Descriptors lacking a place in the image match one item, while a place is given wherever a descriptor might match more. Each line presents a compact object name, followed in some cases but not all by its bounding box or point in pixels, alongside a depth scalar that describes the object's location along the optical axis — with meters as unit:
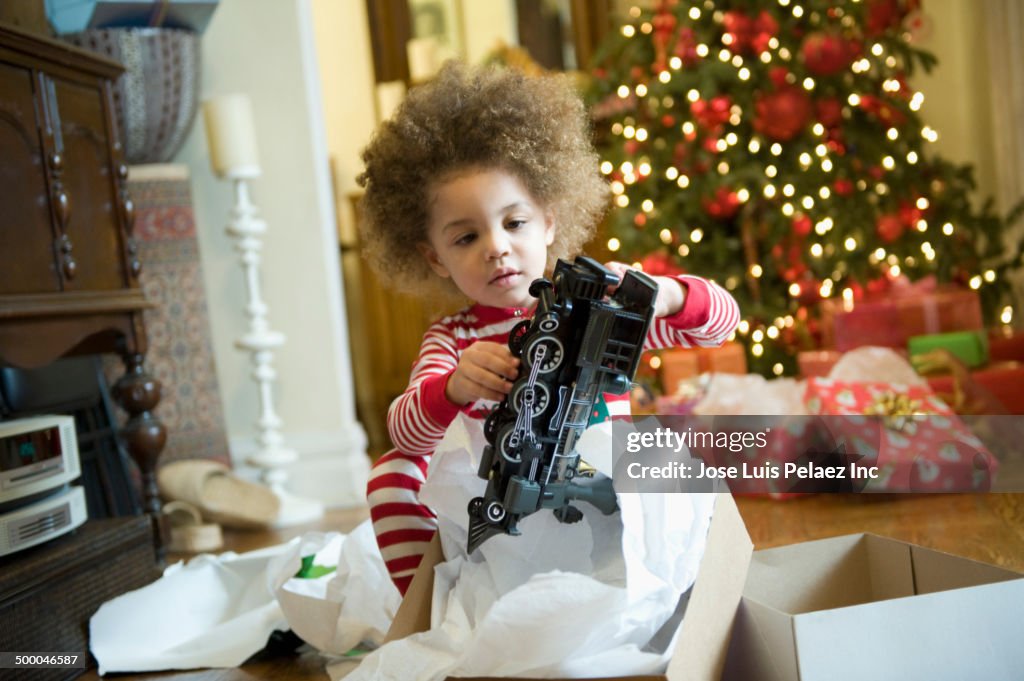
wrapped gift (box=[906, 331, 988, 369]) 2.38
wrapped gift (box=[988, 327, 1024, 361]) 2.40
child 1.12
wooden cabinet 1.63
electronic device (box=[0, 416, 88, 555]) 1.43
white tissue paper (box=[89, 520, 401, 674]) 1.29
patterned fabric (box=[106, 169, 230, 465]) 2.60
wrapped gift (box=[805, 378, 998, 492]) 1.92
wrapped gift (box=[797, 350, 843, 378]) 2.42
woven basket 2.33
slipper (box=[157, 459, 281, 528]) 2.41
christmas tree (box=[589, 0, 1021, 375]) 2.82
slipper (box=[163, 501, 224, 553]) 2.25
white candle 2.52
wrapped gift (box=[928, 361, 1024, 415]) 2.16
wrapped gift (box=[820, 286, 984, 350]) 2.53
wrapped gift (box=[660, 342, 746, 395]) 2.63
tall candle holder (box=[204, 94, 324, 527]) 2.53
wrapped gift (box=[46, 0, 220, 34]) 2.25
